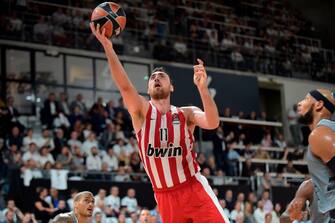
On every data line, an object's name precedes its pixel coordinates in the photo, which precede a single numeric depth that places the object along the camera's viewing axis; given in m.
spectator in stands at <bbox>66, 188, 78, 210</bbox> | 14.60
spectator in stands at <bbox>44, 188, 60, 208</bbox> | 14.50
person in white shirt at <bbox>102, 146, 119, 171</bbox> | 17.14
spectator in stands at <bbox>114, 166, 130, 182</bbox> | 16.77
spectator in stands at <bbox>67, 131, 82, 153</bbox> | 16.92
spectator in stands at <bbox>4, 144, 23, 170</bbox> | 14.88
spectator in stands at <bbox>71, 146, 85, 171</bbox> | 16.16
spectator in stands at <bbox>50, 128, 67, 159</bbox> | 16.48
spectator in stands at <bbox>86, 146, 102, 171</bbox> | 16.64
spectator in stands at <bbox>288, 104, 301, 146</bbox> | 25.20
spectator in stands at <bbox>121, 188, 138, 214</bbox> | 15.95
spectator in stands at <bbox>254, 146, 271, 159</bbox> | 21.52
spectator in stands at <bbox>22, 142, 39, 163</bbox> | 15.40
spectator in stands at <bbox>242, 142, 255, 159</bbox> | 21.04
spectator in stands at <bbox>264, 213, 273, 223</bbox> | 15.81
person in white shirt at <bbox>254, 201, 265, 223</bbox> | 17.21
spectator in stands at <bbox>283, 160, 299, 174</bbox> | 21.65
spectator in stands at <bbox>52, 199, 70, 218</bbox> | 14.09
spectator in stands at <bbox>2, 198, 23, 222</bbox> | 13.73
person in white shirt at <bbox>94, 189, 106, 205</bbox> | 15.12
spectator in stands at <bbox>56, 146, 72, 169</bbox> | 16.05
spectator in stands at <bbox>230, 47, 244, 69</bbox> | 25.06
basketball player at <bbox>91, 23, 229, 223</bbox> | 6.14
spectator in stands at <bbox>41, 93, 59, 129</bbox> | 17.97
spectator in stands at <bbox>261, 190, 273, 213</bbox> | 17.97
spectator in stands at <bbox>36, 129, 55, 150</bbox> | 16.37
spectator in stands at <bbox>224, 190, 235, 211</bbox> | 17.65
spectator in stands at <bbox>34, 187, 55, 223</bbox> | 14.27
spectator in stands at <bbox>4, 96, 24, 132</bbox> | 16.84
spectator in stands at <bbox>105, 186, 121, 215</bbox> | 15.29
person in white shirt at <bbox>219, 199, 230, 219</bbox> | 16.65
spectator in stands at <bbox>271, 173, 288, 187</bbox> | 19.61
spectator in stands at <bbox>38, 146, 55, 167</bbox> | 15.56
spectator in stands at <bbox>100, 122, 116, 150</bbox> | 17.96
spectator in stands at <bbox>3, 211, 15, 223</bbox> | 13.57
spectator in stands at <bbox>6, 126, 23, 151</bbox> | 16.03
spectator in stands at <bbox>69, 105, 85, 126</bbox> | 18.02
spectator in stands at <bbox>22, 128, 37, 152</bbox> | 16.01
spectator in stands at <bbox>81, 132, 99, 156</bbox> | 16.98
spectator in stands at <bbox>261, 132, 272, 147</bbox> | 22.80
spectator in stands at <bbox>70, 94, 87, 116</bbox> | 18.60
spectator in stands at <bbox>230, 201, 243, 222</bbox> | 16.92
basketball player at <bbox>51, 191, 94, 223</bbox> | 8.12
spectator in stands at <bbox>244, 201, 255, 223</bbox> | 17.05
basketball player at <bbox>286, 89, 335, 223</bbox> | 4.67
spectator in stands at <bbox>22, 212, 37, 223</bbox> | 13.62
